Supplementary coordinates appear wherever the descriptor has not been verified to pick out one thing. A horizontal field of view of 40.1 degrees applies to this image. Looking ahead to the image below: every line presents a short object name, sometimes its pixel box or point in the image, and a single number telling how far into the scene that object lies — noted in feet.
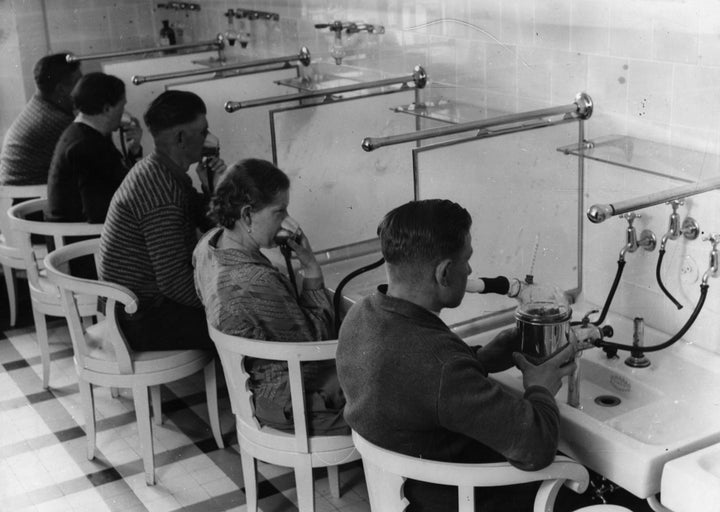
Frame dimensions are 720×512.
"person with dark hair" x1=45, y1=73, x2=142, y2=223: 11.69
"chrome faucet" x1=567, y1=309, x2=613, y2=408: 6.85
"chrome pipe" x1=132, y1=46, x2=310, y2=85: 12.41
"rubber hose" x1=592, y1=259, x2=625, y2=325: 7.69
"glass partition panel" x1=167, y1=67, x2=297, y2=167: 12.43
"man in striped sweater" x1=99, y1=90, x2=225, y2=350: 9.87
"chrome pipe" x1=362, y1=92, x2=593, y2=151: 7.90
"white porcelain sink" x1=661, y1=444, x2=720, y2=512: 5.62
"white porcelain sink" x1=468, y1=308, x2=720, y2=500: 6.00
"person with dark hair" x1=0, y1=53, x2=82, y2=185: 12.81
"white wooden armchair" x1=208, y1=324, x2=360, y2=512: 7.66
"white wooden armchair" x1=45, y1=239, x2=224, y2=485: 9.43
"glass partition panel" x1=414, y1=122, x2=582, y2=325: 8.04
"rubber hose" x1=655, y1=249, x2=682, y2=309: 7.48
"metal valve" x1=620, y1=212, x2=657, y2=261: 7.56
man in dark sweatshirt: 5.76
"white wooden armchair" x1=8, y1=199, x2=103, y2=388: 11.00
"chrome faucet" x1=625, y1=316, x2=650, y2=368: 7.32
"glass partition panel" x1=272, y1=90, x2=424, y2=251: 10.14
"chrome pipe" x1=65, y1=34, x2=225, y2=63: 13.78
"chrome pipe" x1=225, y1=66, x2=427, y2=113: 10.05
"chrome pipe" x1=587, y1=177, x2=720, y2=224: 6.61
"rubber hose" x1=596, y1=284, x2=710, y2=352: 7.15
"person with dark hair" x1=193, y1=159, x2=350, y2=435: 7.96
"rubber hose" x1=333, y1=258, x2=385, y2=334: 8.89
